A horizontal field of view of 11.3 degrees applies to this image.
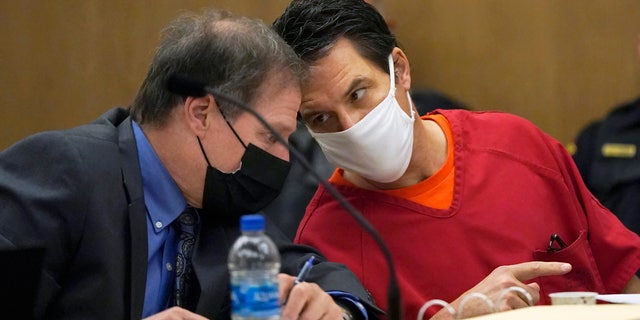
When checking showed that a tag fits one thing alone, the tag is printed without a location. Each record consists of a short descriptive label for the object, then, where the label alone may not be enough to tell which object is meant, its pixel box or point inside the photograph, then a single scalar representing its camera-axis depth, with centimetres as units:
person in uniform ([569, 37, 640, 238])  573
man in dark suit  465
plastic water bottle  431
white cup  462
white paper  469
